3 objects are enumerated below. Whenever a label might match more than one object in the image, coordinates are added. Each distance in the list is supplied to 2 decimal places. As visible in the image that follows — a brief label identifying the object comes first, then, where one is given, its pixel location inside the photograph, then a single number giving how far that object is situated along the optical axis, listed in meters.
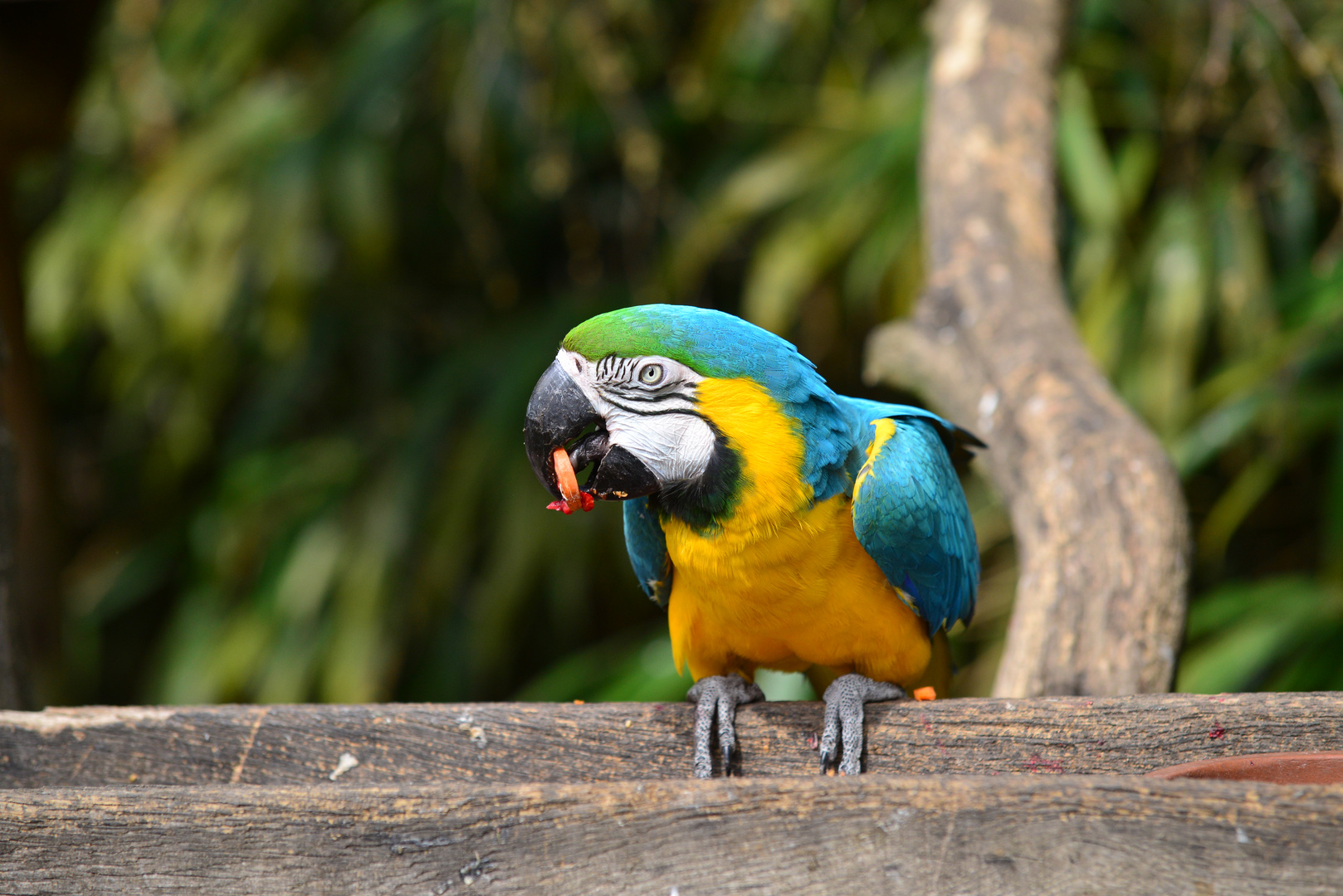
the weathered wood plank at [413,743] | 7.44
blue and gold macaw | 7.45
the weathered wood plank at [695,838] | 7.21
